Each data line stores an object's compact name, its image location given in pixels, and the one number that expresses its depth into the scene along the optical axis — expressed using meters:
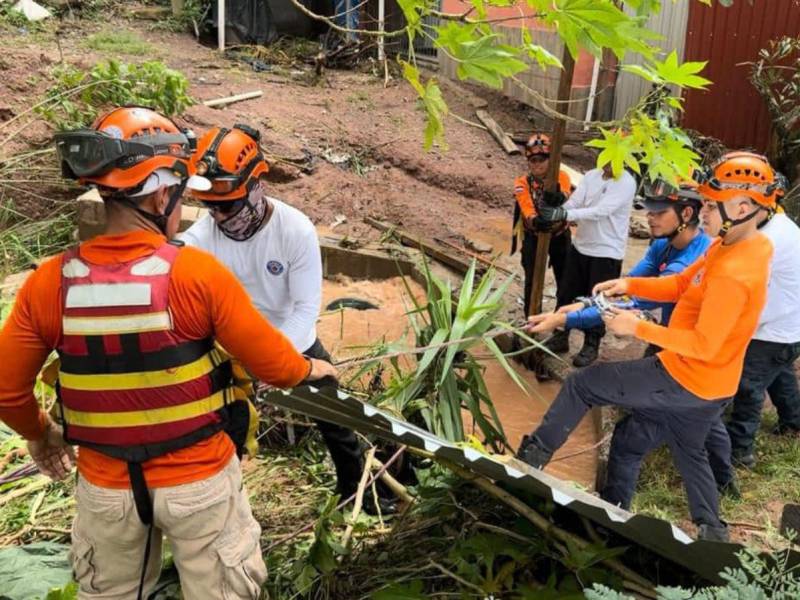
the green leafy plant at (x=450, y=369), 3.49
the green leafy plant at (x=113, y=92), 7.34
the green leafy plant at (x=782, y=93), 8.83
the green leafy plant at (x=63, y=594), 1.95
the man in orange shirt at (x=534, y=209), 5.43
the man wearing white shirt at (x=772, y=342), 3.90
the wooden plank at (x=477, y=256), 7.68
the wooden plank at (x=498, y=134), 11.84
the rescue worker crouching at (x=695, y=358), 2.93
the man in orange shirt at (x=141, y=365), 1.89
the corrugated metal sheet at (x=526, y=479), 1.78
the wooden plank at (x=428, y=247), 7.72
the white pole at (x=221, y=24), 14.25
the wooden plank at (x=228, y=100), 10.42
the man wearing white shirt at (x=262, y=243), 2.96
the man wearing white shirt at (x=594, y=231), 5.22
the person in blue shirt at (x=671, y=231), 4.01
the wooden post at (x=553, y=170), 3.90
